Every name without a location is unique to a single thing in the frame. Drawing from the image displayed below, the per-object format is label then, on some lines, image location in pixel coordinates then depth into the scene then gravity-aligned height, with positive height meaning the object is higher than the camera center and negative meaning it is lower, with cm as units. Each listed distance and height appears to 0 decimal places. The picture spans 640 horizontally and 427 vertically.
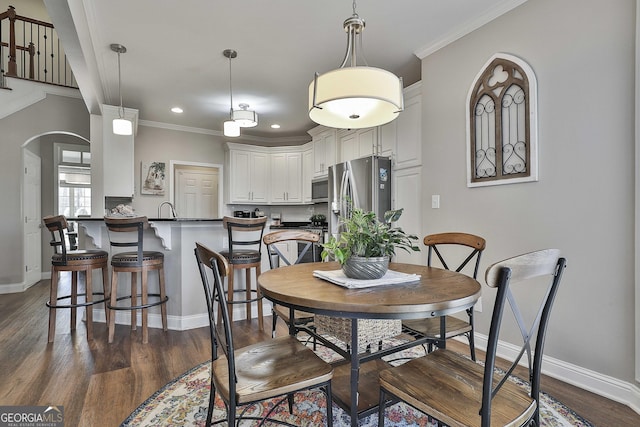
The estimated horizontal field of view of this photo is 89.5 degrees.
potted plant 140 -16
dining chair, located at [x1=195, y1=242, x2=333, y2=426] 110 -61
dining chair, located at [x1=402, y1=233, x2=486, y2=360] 169 -62
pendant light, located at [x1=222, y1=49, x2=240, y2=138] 313 +91
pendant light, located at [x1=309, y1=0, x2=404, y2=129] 156 +60
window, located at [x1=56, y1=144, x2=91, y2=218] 594 +58
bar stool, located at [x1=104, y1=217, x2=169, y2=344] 258 -45
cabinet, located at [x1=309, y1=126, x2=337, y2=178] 491 +102
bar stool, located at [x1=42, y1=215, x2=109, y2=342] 262 -43
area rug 163 -105
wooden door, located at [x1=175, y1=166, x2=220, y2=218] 576 +40
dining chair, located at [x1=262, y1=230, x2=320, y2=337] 191 -18
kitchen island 301 -44
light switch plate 298 +11
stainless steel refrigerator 358 +33
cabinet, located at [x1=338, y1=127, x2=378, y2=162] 396 +92
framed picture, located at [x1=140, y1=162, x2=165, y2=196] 521 +58
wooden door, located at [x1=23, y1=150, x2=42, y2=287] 467 -9
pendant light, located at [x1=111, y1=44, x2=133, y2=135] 322 +87
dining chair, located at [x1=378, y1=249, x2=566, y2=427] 92 -61
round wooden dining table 108 -31
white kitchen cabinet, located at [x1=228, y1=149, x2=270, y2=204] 578 +67
